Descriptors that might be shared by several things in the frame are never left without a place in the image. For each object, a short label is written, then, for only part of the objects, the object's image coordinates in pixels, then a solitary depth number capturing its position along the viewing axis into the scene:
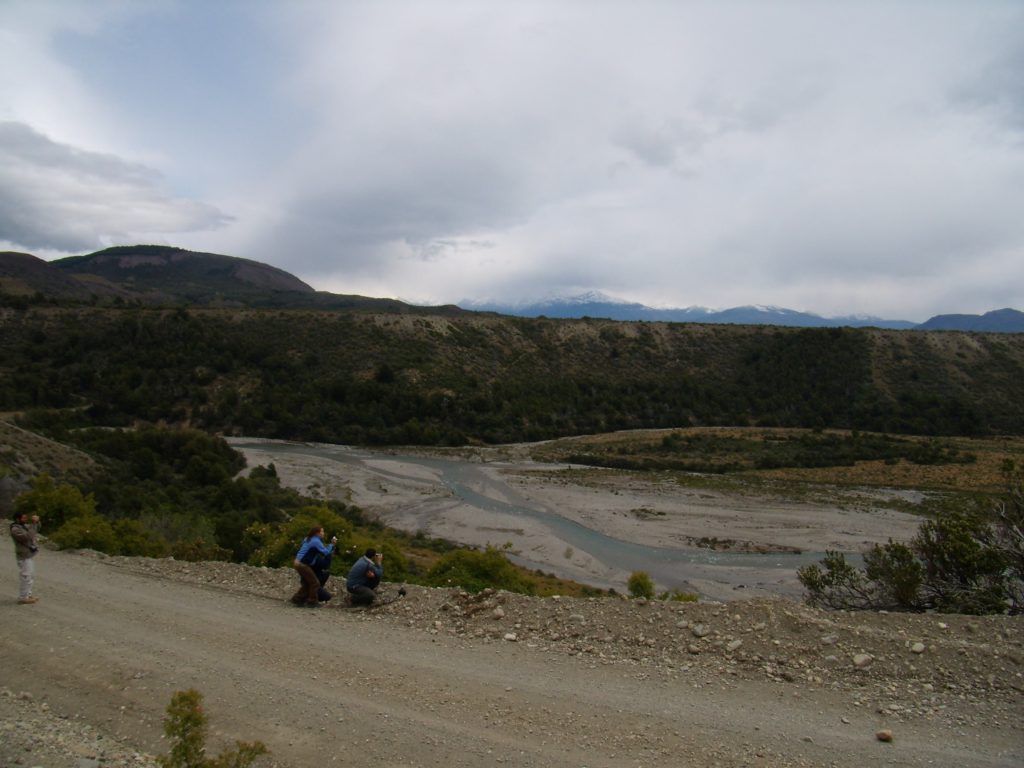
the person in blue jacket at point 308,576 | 10.28
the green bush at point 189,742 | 4.50
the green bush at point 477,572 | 13.58
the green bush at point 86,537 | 13.44
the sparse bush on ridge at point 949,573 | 10.73
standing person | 9.66
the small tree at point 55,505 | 15.26
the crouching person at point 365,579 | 10.27
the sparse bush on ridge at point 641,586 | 16.41
